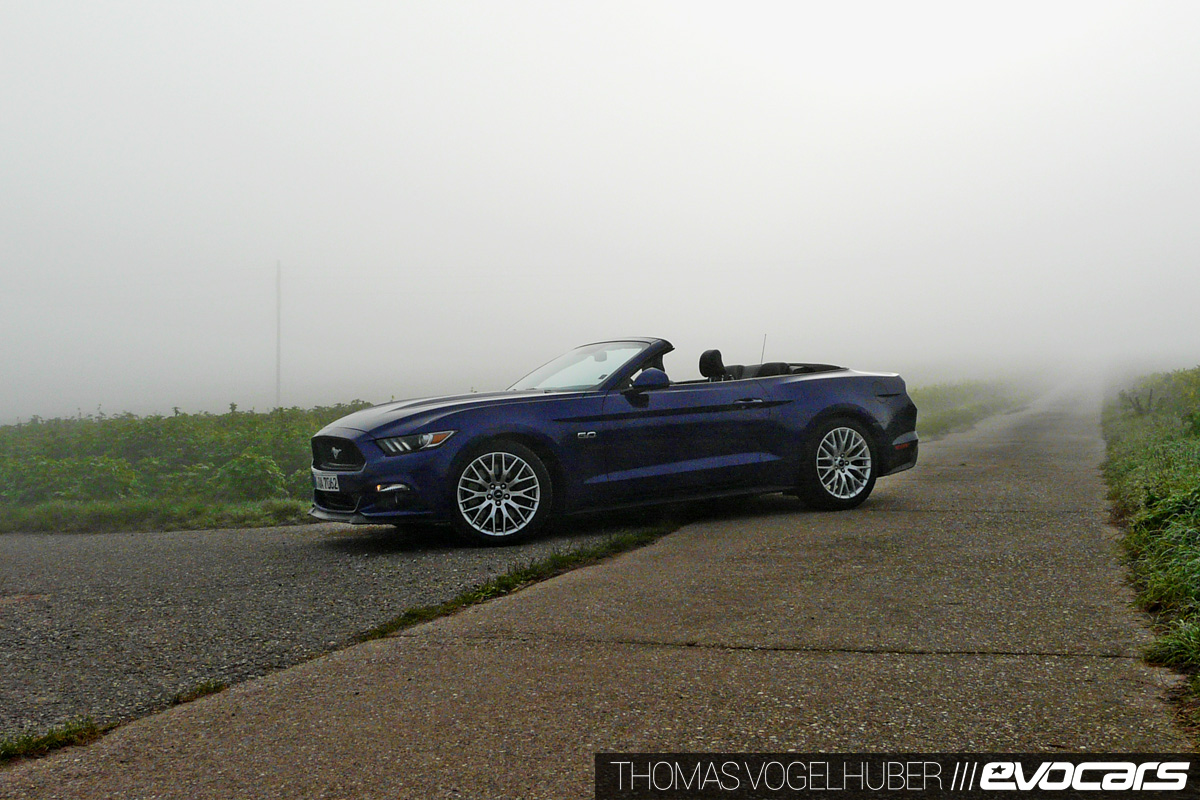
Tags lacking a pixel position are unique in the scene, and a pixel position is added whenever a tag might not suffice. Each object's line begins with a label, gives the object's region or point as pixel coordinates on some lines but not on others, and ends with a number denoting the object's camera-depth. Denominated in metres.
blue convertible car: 6.95
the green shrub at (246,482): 10.90
